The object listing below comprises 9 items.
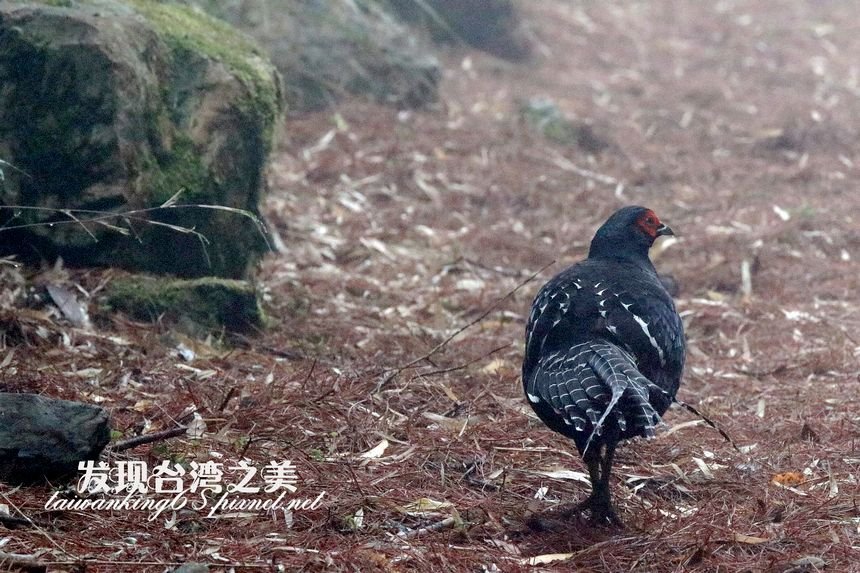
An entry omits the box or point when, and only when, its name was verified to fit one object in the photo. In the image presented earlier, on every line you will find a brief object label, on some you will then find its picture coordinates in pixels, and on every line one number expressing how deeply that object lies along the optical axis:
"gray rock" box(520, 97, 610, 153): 21.41
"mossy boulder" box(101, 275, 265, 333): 10.87
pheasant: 7.13
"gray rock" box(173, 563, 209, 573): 6.03
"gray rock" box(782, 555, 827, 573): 6.87
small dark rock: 6.98
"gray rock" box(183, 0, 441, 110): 20.16
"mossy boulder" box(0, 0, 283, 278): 10.55
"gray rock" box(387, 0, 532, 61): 26.09
